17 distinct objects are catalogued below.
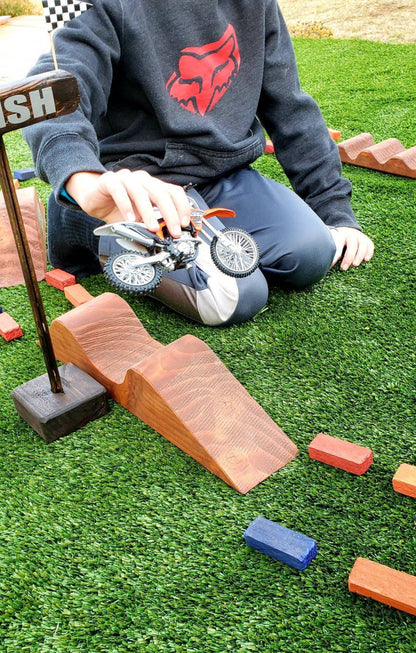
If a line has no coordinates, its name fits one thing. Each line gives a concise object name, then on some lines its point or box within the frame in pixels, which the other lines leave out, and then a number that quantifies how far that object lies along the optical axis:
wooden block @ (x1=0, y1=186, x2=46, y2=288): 2.14
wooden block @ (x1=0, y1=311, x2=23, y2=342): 1.80
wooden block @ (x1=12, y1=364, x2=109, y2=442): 1.42
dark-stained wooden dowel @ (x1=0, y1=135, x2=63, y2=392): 1.24
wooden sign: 1.13
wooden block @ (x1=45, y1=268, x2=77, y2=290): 2.06
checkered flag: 1.21
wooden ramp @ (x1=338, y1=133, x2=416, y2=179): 2.67
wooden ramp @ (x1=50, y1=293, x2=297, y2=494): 1.34
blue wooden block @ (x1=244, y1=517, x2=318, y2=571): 1.10
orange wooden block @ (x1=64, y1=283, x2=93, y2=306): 1.94
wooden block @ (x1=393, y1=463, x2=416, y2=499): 1.23
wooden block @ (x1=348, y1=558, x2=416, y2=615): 1.02
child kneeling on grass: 1.70
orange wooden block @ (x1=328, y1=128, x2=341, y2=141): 3.06
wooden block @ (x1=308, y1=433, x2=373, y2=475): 1.29
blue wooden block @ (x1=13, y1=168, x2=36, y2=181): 2.83
